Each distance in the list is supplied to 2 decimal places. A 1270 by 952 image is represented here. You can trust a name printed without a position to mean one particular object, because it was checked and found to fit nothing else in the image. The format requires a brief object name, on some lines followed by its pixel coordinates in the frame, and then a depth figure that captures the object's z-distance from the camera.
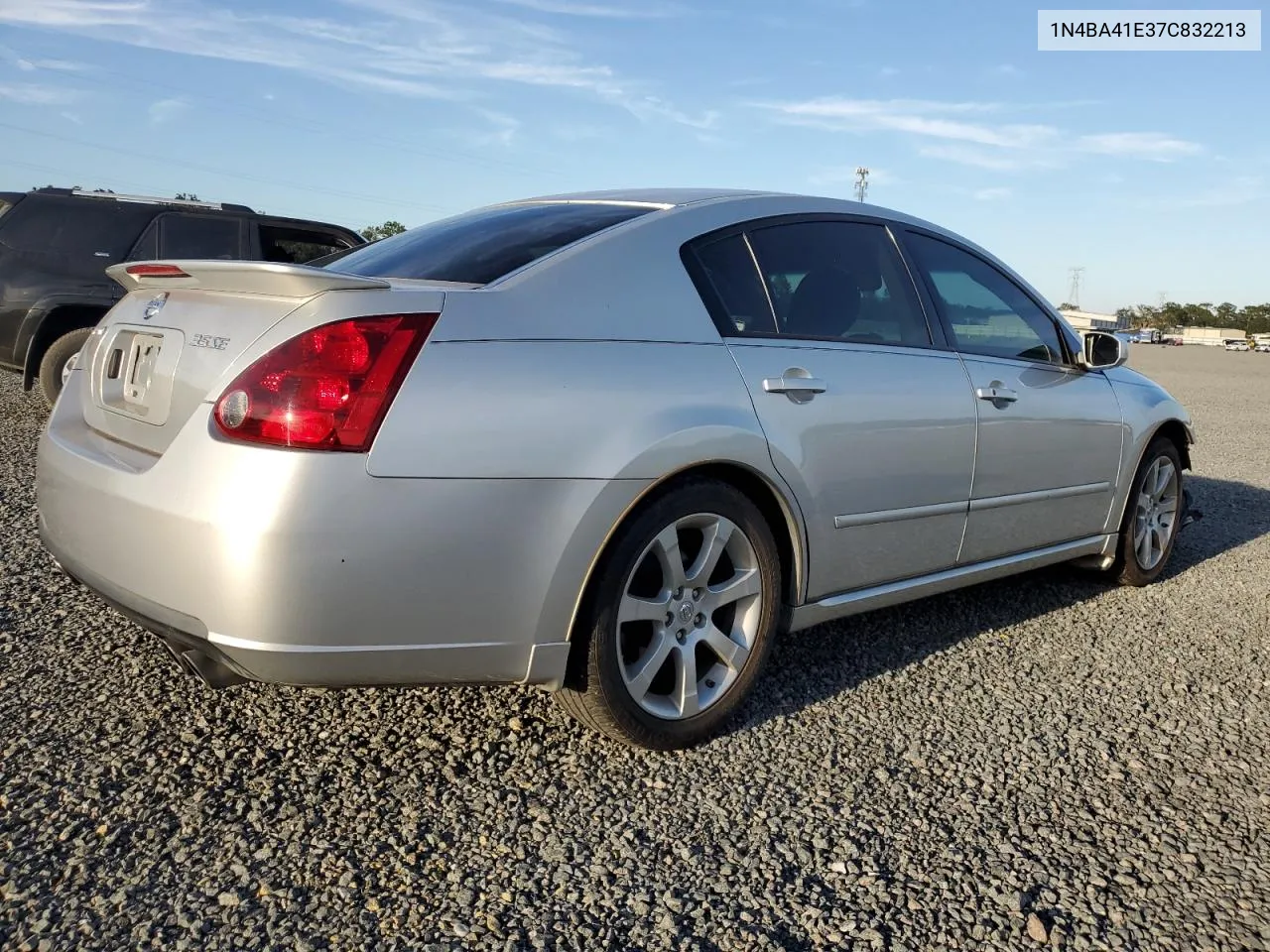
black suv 7.86
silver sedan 2.34
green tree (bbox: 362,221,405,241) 78.96
